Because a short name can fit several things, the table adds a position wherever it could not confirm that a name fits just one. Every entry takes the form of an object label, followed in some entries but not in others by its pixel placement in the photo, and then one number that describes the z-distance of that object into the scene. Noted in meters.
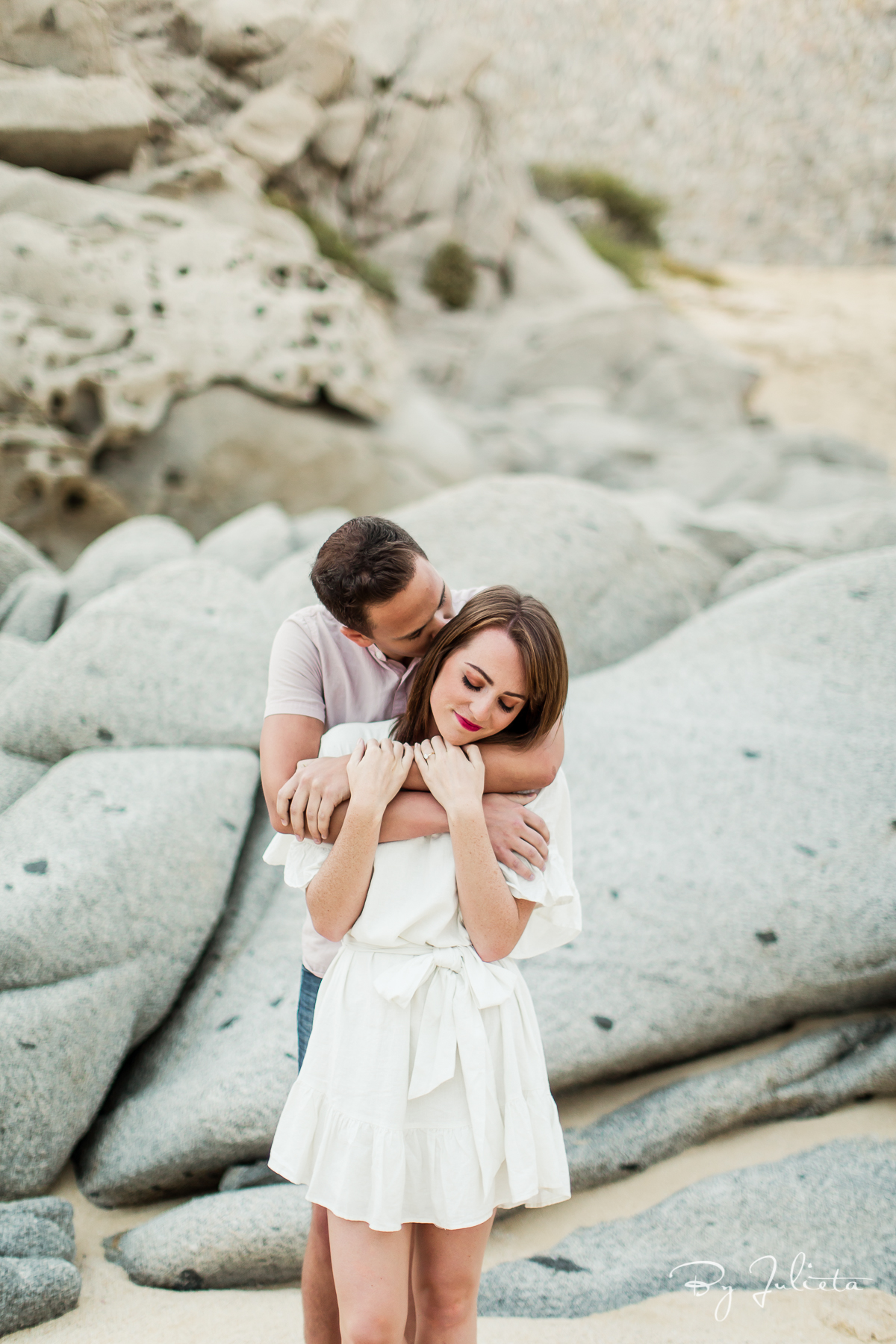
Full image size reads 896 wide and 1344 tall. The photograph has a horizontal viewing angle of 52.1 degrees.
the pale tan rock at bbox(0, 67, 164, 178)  7.18
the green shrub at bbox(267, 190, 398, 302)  11.84
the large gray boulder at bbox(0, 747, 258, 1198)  2.67
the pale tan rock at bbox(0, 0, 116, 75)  6.46
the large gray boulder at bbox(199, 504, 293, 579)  4.87
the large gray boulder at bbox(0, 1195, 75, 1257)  2.37
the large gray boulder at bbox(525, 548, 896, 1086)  2.97
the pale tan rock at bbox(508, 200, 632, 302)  14.73
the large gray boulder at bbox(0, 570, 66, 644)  4.24
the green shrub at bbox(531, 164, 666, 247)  19.53
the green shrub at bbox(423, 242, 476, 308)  13.61
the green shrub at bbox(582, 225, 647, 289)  17.45
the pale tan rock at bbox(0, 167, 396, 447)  6.52
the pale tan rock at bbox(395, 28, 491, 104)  13.17
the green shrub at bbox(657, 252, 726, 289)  19.25
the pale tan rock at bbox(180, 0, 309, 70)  8.12
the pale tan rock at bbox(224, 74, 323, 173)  10.49
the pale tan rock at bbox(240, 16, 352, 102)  10.09
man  1.76
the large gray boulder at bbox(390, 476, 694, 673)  4.12
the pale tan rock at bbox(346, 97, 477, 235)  13.09
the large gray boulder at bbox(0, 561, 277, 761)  3.38
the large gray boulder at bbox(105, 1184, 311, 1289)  2.49
